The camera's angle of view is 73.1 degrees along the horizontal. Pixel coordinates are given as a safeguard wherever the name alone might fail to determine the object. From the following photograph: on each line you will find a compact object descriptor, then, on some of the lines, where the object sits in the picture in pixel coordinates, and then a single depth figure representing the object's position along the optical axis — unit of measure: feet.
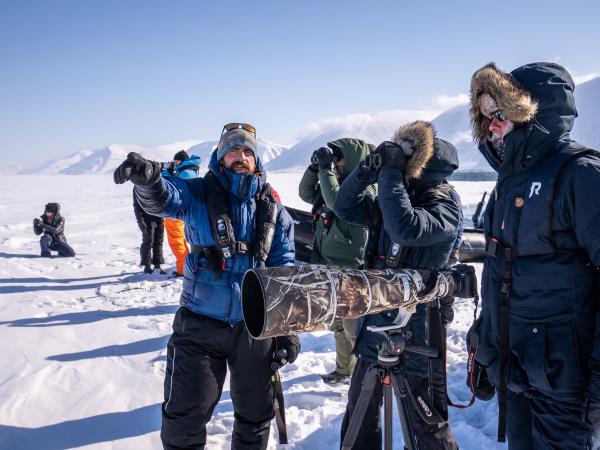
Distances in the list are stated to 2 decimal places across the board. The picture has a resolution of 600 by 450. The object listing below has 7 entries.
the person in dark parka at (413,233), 7.39
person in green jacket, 12.10
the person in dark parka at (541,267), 5.15
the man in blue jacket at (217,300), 7.36
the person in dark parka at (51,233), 30.42
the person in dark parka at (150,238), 25.46
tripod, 6.42
